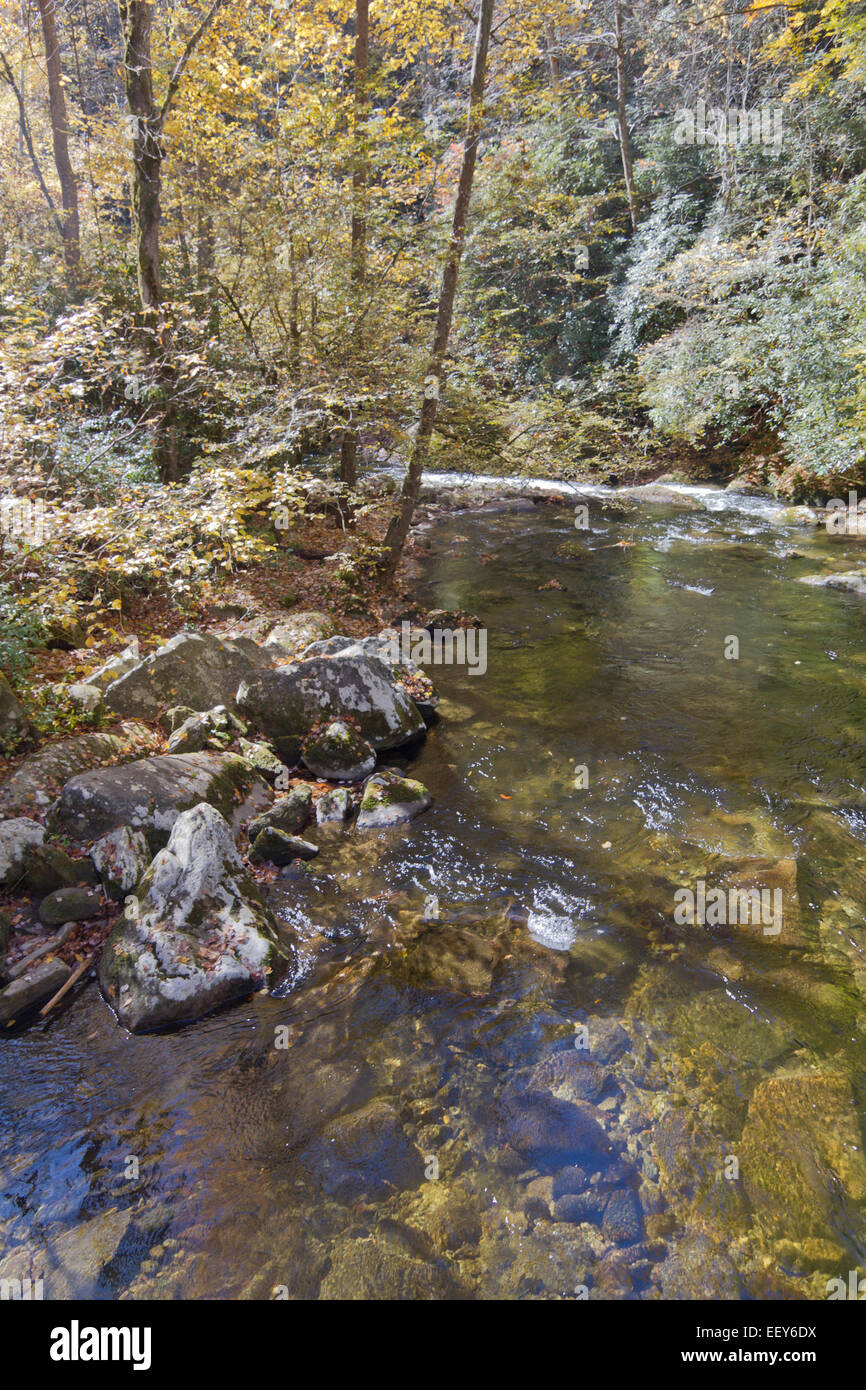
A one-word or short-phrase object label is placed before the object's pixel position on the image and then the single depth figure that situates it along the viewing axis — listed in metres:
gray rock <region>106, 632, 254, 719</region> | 6.82
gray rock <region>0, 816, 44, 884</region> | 4.72
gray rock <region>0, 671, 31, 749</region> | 5.55
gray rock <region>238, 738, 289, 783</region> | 6.73
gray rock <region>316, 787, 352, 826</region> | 6.34
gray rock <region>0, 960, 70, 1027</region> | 4.13
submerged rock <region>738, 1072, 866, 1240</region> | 3.20
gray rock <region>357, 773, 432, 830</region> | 6.31
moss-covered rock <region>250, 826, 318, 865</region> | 5.71
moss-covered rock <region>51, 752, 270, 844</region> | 5.12
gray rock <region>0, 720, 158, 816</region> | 5.11
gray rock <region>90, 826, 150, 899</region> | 4.96
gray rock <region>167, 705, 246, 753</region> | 6.38
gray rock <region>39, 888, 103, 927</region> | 4.64
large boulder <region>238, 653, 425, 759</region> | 7.32
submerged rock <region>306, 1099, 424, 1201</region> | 3.36
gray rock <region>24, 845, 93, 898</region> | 4.77
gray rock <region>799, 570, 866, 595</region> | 12.20
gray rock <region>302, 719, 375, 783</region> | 7.01
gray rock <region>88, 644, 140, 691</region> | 6.96
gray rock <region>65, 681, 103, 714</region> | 6.26
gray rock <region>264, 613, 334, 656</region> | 9.08
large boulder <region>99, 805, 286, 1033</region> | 4.19
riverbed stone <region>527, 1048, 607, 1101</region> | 3.82
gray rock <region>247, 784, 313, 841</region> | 6.01
